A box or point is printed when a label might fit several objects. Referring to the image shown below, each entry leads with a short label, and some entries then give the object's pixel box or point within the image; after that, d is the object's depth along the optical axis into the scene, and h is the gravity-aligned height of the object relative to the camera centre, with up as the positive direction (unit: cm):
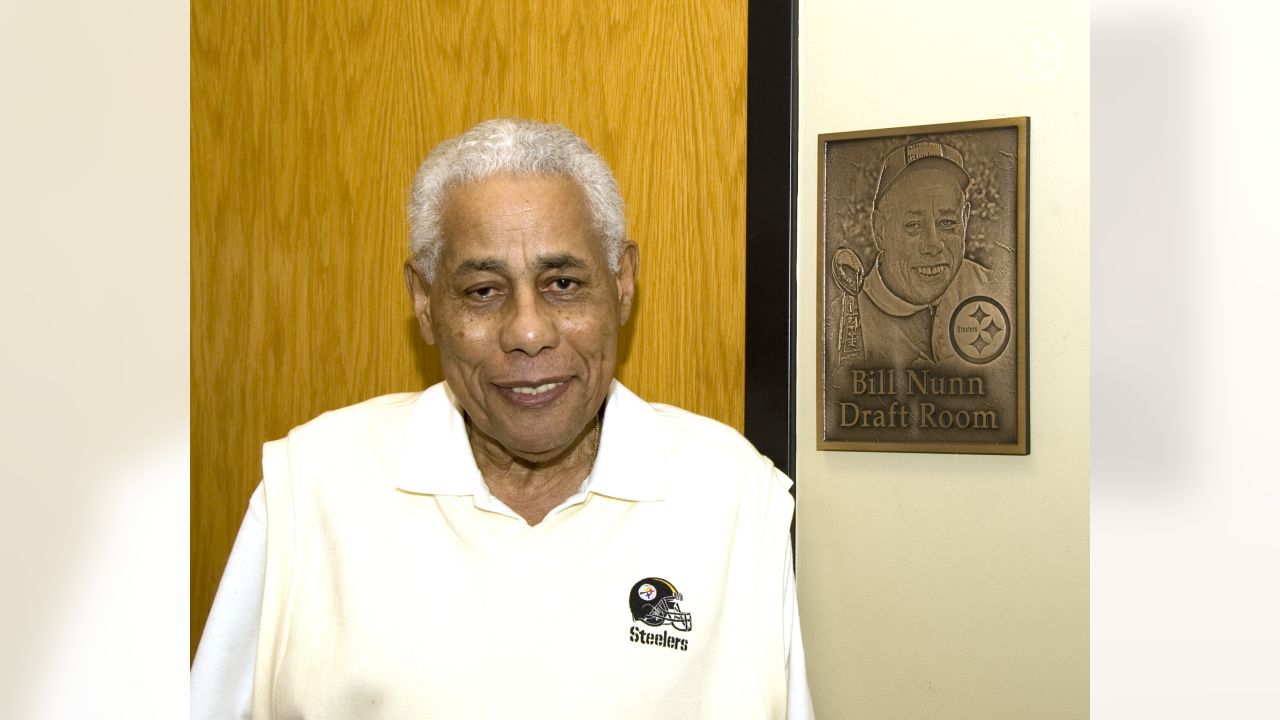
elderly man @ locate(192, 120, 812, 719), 149 -29
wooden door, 195 +34
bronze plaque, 173 +9
